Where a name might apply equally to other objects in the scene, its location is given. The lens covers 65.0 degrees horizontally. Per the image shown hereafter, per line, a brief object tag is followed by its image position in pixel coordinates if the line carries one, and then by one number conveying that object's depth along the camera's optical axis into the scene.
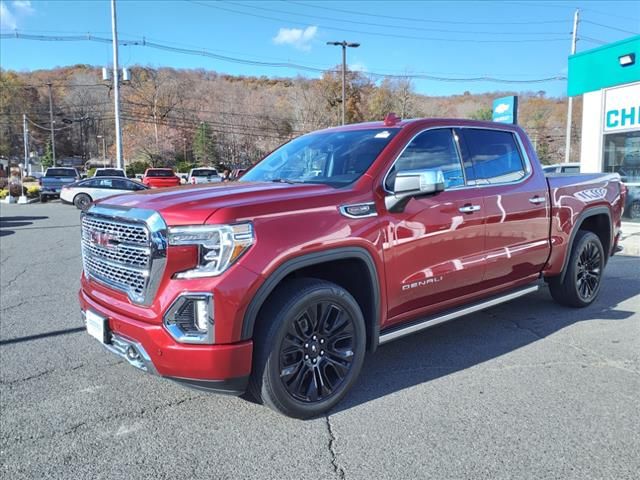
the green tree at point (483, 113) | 57.86
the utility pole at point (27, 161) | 65.96
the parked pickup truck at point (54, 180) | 28.39
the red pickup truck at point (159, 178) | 28.92
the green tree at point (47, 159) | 82.75
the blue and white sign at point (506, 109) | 14.73
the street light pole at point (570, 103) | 30.88
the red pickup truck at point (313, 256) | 2.76
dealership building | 12.27
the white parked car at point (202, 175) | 30.75
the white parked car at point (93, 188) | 22.95
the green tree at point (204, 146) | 73.38
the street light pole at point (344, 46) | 35.44
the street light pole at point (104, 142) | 87.79
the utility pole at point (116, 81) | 32.57
